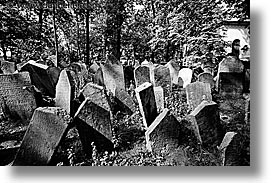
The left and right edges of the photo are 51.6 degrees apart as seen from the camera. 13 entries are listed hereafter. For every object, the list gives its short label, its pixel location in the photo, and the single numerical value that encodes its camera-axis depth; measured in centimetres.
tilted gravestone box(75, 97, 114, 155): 163
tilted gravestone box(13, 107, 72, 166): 150
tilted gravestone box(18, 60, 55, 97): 229
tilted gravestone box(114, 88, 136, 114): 218
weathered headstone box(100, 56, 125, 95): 237
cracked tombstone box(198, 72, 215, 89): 240
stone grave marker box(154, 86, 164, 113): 210
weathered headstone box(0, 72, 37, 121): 195
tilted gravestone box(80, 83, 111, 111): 178
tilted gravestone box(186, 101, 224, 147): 169
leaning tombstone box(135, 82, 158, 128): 196
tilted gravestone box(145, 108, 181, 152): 166
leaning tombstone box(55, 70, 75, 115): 203
